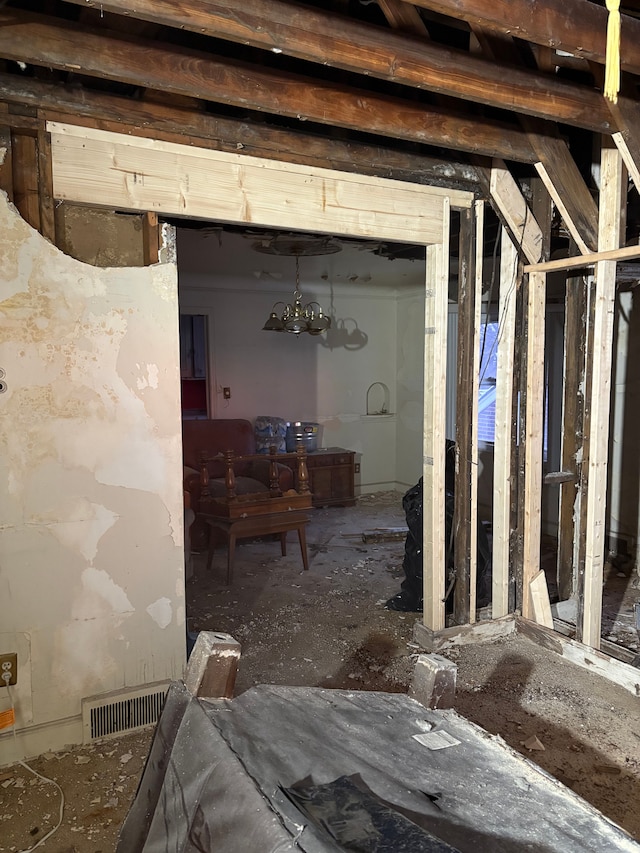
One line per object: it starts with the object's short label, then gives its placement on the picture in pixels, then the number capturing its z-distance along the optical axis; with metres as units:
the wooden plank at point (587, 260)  2.93
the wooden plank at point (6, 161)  2.34
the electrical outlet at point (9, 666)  2.45
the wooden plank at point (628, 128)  2.56
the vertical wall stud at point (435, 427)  3.35
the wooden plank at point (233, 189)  2.47
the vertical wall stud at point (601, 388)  3.02
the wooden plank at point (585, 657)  3.01
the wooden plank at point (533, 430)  3.50
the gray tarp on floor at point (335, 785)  1.23
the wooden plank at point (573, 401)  3.56
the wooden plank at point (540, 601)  3.60
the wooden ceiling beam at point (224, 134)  2.39
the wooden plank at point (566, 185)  2.93
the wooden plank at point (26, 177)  2.39
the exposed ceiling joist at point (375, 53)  1.69
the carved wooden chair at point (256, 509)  4.62
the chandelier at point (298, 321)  6.08
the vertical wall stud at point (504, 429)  3.52
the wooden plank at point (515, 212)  3.34
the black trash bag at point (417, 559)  4.05
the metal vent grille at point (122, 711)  2.62
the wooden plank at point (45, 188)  2.39
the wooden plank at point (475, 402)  3.43
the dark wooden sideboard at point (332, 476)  7.23
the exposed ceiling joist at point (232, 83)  2.01
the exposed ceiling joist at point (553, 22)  1.75
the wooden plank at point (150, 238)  2.64
